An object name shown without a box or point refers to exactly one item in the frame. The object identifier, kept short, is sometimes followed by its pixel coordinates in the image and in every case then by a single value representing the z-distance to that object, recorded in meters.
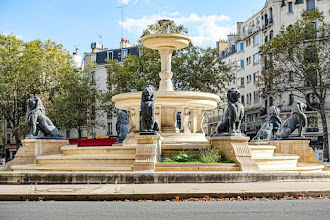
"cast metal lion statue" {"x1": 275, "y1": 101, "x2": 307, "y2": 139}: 20.55
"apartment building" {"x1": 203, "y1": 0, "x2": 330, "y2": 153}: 57.69
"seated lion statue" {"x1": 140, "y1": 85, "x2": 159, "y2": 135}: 16.00
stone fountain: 20.44
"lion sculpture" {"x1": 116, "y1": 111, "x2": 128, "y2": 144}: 24.41
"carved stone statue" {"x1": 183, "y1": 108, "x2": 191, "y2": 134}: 21.06
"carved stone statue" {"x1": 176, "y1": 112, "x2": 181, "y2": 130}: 24.75
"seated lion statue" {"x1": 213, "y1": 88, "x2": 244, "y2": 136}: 16.64
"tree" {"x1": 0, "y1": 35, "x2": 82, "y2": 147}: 49.03
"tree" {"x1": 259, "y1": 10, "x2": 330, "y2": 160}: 40.91
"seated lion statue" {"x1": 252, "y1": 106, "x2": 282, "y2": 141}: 22.03
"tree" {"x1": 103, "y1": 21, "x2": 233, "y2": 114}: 48.06
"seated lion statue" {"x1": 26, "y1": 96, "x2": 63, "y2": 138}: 20.00
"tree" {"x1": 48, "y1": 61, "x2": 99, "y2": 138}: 50.91
